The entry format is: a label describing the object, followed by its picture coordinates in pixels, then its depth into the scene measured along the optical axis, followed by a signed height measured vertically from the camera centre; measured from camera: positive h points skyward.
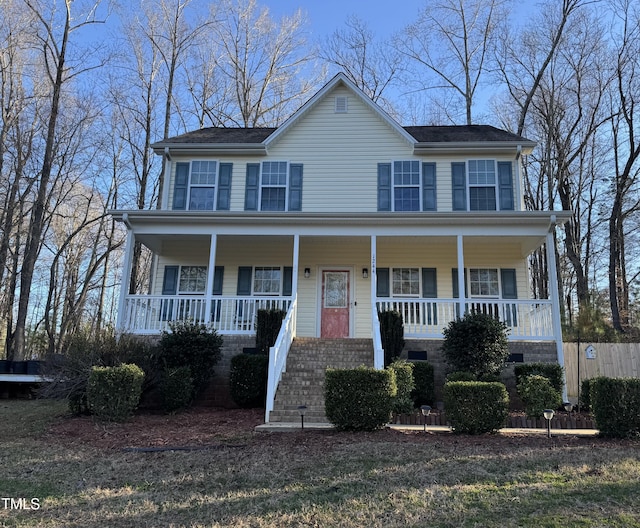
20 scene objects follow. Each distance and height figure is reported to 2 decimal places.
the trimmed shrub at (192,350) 9.80 -0.02
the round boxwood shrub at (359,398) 7.04 -0.67
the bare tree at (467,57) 22.98 +14.78
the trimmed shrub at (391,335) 10.91 +0.44
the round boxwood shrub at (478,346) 9.71 +0.22
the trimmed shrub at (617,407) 6.71 -0.68
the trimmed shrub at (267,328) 10.99 +0.55
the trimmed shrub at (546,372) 9.72 -0.29
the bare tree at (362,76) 24.83 +14.48
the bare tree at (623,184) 19.92 +7.47
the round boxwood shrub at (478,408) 6.92 -0.75
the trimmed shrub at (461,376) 8.87 -0.39
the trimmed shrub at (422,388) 9.62 -0.67
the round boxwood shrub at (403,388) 8.10 -0.58
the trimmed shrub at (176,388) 9.21 -0.76
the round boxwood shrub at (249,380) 9.78 -0.61
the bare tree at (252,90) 24.31 +13.50
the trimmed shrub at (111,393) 8.09 -0.77
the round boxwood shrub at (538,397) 8.16 -0.68
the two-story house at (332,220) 12.17 +3.31
